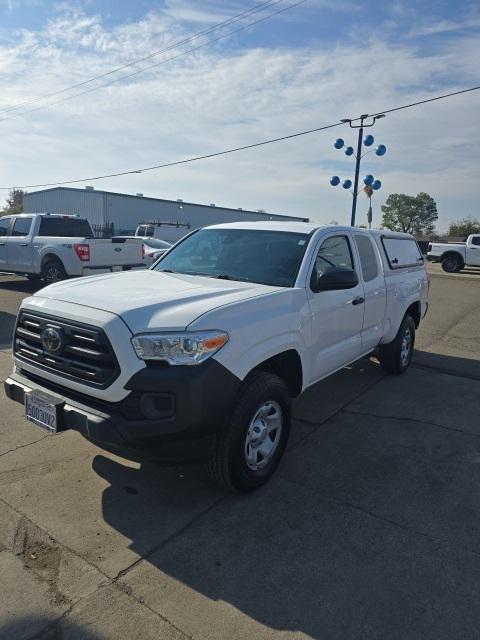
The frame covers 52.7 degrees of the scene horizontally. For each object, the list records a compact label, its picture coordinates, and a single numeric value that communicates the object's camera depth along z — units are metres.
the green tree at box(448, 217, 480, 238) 73.25
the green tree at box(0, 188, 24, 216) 76.50
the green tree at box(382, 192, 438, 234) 111.56
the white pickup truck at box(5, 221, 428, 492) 2.77
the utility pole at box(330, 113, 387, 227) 19.89
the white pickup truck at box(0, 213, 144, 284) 11.68
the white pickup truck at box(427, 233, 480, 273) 24.72
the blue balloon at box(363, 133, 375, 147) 21.25
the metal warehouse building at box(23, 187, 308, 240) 45.06
